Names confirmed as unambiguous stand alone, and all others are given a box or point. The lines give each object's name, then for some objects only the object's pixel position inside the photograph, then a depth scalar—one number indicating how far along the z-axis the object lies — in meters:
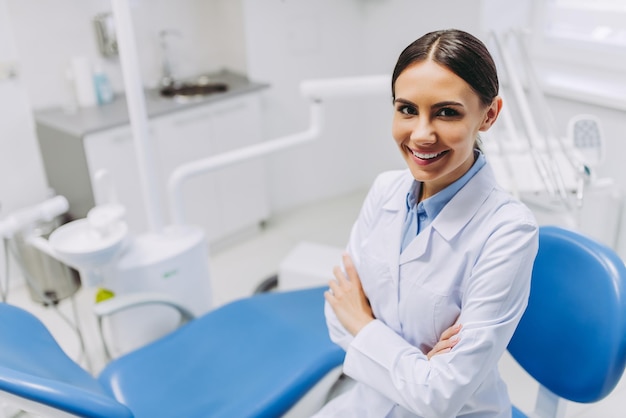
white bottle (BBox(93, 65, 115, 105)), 2.86
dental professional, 0.92
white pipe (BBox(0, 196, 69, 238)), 1.84
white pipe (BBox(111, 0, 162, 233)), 1.78
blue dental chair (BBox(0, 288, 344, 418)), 1.25
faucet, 3.17
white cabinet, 2.65
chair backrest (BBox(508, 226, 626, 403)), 1.14
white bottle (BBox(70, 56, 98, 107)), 2.80
